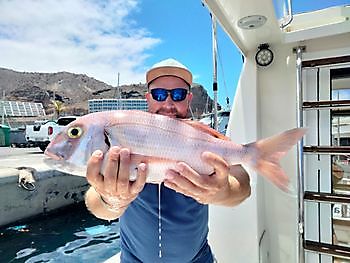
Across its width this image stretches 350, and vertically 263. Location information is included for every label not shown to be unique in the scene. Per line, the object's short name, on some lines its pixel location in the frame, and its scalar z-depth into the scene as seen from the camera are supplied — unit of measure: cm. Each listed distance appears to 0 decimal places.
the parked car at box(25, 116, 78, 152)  1329
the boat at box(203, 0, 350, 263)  230
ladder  229
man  115
